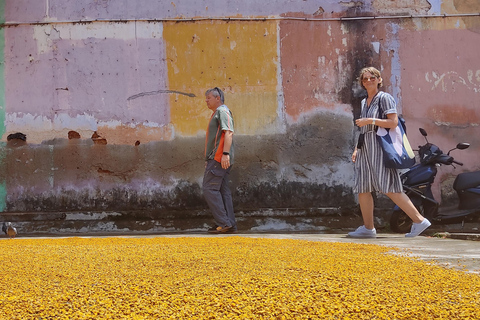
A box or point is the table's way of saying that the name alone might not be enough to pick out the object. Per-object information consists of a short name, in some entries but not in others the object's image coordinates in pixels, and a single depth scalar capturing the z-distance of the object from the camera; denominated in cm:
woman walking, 528
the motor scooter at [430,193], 665
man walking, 630
